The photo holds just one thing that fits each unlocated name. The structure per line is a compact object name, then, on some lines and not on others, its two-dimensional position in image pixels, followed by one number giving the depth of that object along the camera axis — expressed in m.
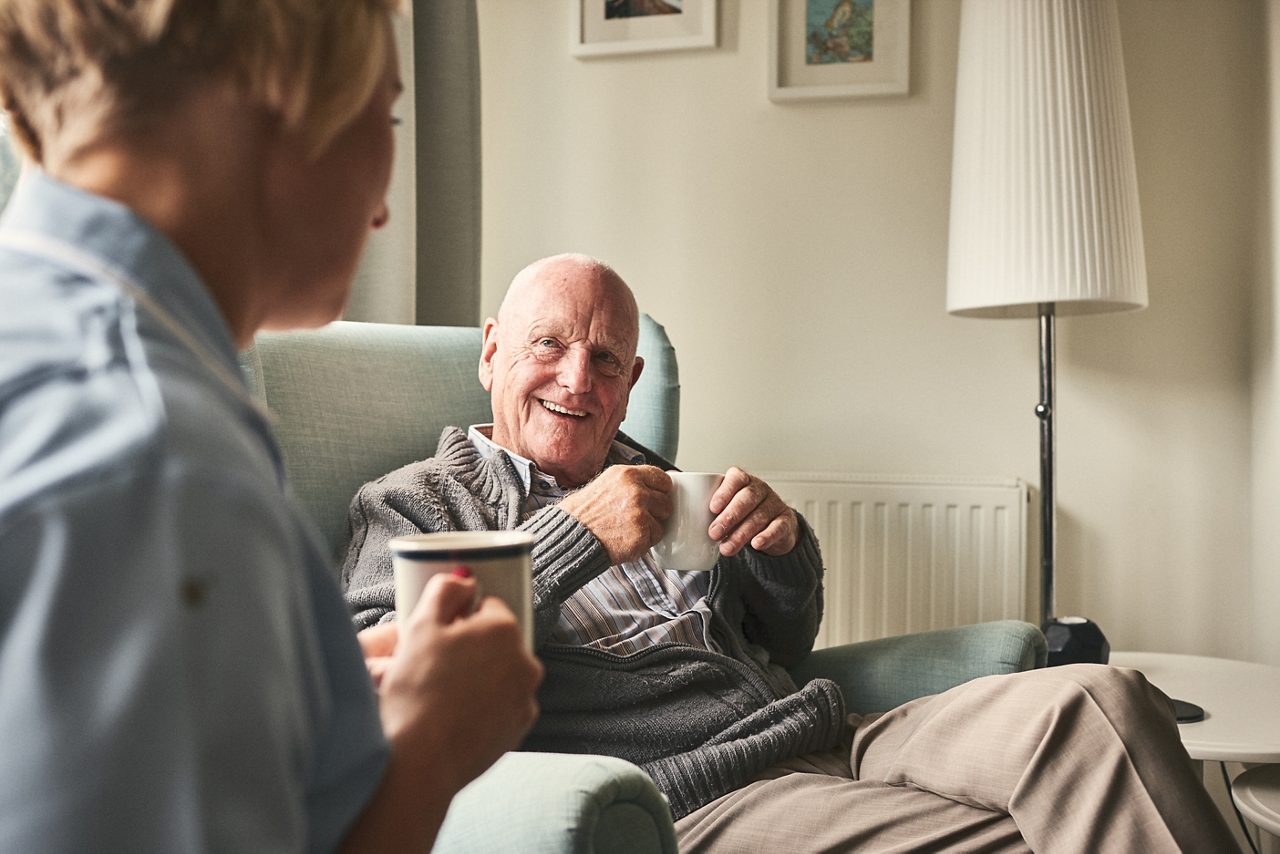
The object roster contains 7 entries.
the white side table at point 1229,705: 1.41
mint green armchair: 1.51
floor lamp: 1.90
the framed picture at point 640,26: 2.46
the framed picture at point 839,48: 2.38
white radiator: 2.31
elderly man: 1.14
